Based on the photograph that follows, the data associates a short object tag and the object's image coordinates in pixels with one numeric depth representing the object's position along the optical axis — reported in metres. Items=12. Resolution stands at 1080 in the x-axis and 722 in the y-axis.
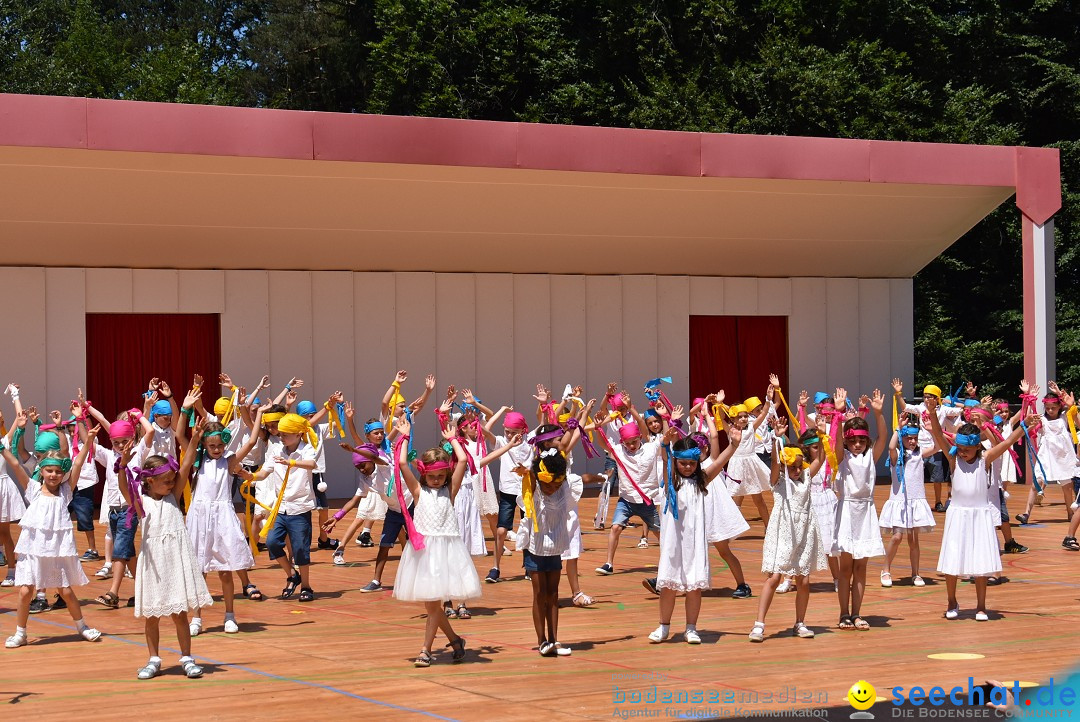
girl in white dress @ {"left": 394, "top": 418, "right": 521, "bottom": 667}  8.96
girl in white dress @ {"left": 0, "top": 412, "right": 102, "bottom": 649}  9.93
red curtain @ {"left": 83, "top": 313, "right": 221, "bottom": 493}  20.50
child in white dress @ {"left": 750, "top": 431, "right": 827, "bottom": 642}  9.84
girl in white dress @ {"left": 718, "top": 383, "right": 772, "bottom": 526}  16.14
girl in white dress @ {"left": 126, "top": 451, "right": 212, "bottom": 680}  8.73
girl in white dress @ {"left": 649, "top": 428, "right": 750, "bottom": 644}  9.65
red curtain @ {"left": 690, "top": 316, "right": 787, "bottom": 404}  24.14
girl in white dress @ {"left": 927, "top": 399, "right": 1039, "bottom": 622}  10.58
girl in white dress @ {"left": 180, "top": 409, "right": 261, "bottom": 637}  10.62
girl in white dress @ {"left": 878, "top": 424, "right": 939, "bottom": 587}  12.53
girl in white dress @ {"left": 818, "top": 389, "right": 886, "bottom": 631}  10.43
